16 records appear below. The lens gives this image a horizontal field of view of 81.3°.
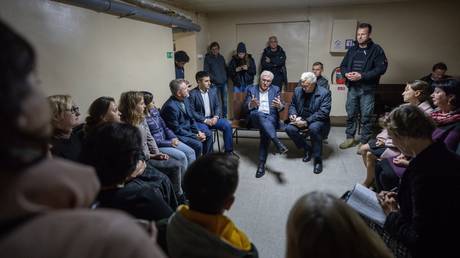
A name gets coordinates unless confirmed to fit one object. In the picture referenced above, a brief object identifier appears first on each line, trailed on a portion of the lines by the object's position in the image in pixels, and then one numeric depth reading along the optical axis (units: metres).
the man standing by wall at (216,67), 5.25
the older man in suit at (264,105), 3.40
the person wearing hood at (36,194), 0.36
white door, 5.39
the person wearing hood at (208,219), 0.91
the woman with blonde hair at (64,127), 1.80
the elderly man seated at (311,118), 3.27
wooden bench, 3.76
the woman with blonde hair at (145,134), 2.38
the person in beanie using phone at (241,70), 5.29
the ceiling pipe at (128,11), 2.41
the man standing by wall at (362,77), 3.65
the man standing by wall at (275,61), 5.20
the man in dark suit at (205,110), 3.48
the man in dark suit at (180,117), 2.95
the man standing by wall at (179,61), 4.45
